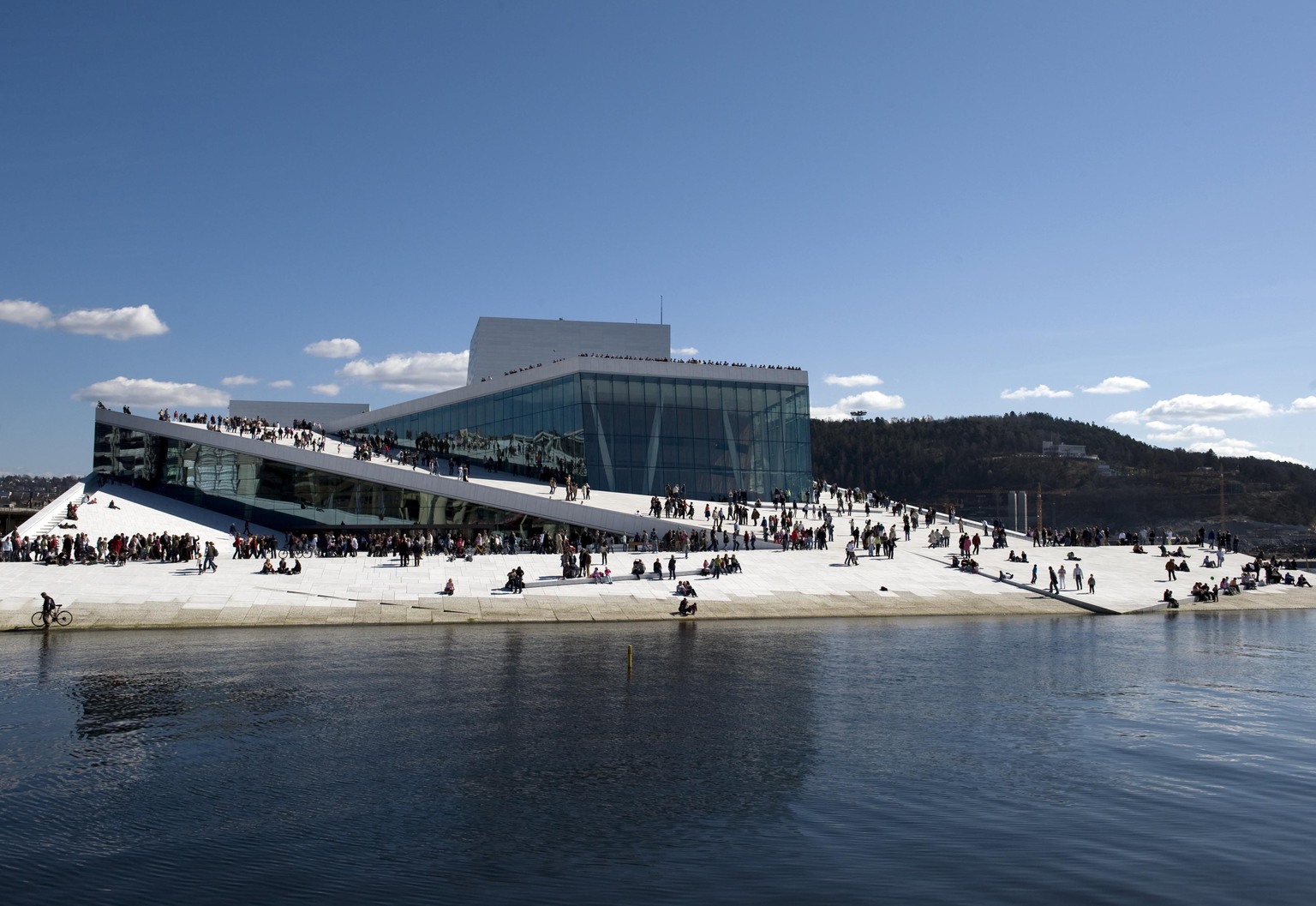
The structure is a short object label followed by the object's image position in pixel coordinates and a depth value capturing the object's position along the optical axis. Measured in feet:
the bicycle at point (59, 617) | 101.35
